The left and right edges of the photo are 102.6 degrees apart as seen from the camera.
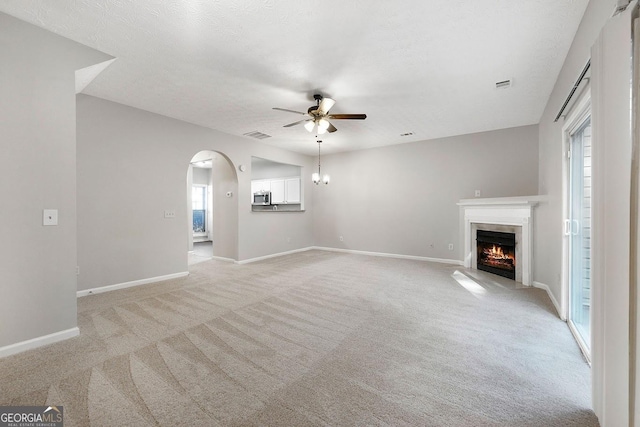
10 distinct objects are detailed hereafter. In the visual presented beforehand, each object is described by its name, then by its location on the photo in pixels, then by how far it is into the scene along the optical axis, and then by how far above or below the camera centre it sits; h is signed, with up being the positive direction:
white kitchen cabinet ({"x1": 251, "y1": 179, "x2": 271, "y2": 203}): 9.05 +1.03
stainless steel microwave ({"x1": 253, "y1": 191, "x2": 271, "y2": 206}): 8.91 +0.55
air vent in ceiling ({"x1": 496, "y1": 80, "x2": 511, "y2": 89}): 3.29 +1.66
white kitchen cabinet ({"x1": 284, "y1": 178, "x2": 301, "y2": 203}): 8.19 +0.76
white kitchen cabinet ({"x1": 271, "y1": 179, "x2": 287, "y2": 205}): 8.59 +0.72
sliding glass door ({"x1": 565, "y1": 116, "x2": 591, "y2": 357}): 2.54 -0.18
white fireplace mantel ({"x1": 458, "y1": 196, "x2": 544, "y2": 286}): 4.30 -0.10
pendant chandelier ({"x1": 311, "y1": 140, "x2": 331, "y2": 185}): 6.11 +0.86
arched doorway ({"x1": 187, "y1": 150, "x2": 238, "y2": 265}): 5.92 +0.08
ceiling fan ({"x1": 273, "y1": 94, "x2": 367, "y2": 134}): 3.42 +1.38
